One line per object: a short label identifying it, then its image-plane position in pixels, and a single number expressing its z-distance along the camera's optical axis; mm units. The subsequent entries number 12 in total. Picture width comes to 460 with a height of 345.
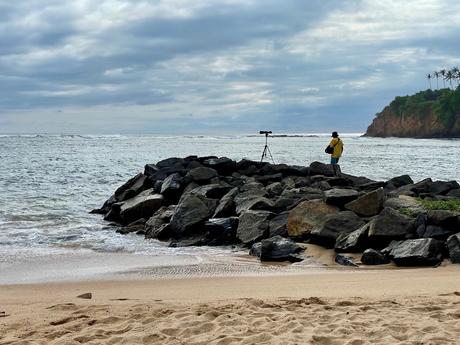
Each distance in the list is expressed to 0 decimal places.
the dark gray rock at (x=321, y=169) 19422
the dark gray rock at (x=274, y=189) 15422
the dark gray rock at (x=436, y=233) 9883
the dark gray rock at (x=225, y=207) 13438
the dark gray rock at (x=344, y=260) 9391
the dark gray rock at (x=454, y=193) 15133
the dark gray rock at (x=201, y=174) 17188
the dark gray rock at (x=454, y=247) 8992
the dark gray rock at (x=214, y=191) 15430
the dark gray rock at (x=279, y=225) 11633
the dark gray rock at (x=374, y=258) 9336
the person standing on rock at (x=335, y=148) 19297
